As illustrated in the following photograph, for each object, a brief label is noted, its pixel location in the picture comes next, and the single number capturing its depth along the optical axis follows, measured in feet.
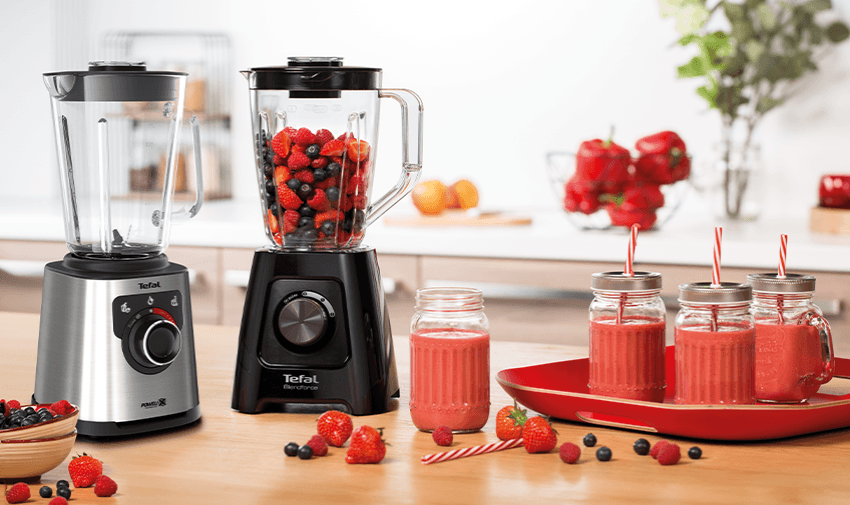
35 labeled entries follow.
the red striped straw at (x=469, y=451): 6.21
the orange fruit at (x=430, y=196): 13.31
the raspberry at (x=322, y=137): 6.93
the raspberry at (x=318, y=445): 6.28
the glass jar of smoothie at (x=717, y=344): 6.38
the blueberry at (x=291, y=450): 6.31
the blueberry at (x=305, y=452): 6.27
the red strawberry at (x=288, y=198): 6.97
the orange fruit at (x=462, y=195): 13.62
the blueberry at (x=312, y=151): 6.91
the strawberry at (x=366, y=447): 6.18
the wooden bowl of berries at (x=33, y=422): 5.94
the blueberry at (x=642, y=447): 6.27
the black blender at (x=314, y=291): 6.88
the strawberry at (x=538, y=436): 6.29
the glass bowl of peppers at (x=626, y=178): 11.88
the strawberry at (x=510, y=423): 6.39
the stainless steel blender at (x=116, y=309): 6.46
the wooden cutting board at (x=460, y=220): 12.54
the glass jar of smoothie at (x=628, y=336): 6.62
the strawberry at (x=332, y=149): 6.93
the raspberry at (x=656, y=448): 6.22
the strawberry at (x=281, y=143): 6.93
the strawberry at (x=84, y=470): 5.98
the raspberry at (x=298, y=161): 6.91
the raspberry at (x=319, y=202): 6.96
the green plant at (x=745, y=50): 12.90
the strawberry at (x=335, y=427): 6.38
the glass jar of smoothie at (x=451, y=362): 6.49
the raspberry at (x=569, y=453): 6.19
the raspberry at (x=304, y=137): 6.91
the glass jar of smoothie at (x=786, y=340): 6.59
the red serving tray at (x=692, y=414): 6.32
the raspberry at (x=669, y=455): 6.16
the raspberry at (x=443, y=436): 6.36
